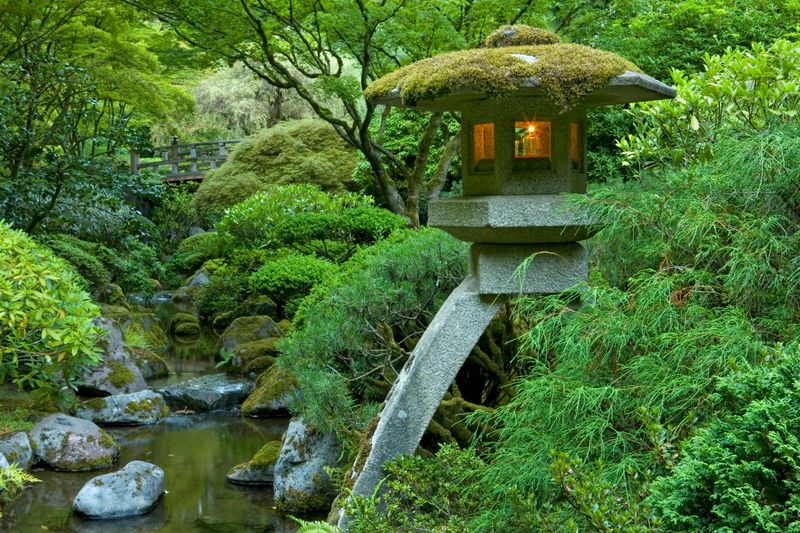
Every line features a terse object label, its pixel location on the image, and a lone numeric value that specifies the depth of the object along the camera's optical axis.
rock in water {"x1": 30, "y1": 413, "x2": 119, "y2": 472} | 8.39
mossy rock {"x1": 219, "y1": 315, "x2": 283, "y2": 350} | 12.95
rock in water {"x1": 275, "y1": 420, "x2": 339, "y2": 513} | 7.09
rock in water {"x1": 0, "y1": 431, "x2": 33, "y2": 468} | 8.05
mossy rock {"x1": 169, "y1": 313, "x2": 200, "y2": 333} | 16.06
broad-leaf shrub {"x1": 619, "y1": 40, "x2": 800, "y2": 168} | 5.98
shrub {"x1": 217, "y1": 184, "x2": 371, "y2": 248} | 14.42
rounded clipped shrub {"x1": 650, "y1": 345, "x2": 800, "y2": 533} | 2.54
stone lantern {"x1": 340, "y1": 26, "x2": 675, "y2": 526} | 4.57
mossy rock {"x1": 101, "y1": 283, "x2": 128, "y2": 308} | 13.77
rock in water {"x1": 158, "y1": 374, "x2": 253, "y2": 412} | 10.75
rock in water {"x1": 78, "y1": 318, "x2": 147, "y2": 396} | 10.75
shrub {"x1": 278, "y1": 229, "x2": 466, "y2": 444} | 6.33
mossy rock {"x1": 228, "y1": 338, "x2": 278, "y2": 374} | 11.98
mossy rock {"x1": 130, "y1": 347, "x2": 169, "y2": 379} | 12.12
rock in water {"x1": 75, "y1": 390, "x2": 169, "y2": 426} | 9.98
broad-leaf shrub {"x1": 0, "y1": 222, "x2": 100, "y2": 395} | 6.38
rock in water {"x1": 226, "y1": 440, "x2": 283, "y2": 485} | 7.95
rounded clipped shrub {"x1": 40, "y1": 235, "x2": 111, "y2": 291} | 12.27
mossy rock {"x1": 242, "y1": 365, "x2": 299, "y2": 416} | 10.21
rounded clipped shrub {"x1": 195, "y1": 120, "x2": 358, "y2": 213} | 18.94
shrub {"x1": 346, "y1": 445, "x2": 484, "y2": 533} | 4.43
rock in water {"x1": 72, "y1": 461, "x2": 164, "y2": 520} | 7.21
